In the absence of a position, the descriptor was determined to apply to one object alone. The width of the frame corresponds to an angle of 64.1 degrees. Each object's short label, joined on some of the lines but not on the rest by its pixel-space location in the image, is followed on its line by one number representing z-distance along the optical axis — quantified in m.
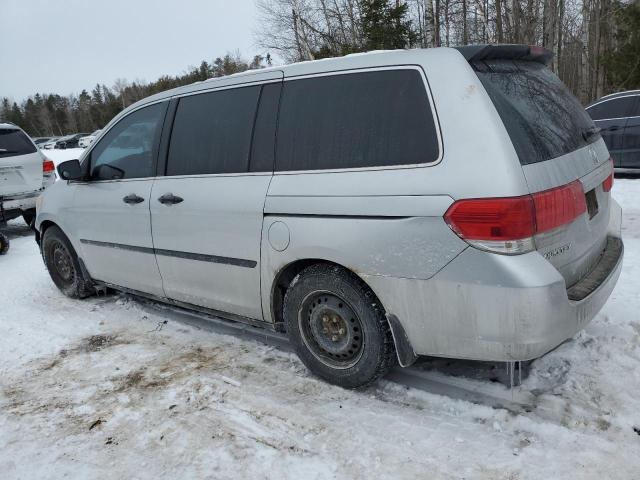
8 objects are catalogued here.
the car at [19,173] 8.23
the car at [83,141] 36.46
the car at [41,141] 45.56
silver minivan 2.40
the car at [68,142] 39.38
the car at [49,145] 41.00
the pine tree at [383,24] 21.48
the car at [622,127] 9.12
